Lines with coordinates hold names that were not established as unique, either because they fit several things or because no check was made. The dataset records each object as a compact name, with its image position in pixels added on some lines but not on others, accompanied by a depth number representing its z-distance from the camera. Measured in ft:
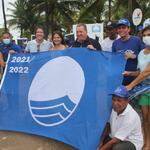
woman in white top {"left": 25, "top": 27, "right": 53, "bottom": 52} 11.69
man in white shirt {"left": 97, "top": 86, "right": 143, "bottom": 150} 7.78
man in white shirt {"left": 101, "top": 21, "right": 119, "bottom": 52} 11.31
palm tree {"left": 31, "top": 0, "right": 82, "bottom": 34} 75.00
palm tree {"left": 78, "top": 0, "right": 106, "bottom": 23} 59.34
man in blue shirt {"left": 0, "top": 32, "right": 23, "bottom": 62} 12.91
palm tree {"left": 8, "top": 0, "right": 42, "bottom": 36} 97.31
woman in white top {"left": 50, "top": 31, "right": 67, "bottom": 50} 10.51
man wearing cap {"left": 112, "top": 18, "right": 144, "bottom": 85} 9.04
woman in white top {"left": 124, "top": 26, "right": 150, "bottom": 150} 8.75
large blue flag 8.57
